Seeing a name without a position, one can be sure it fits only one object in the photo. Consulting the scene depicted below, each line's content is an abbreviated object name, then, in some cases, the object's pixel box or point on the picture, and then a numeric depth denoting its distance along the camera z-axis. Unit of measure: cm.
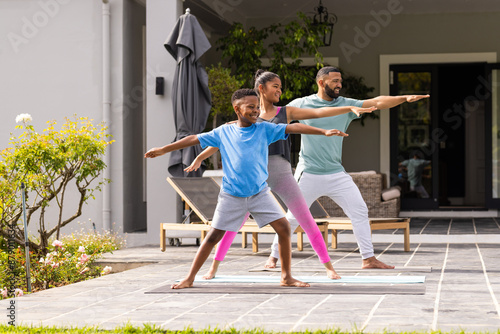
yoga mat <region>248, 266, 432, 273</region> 591
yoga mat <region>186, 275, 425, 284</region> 515
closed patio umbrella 893
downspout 970
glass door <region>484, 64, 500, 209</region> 1284
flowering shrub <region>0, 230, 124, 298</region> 674
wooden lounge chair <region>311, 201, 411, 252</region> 747
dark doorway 1337
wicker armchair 1130
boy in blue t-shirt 481
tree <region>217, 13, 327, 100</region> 1124
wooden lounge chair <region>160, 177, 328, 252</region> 773
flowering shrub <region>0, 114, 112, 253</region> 762
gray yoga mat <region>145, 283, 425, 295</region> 466
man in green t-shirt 586
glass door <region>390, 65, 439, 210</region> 1338
